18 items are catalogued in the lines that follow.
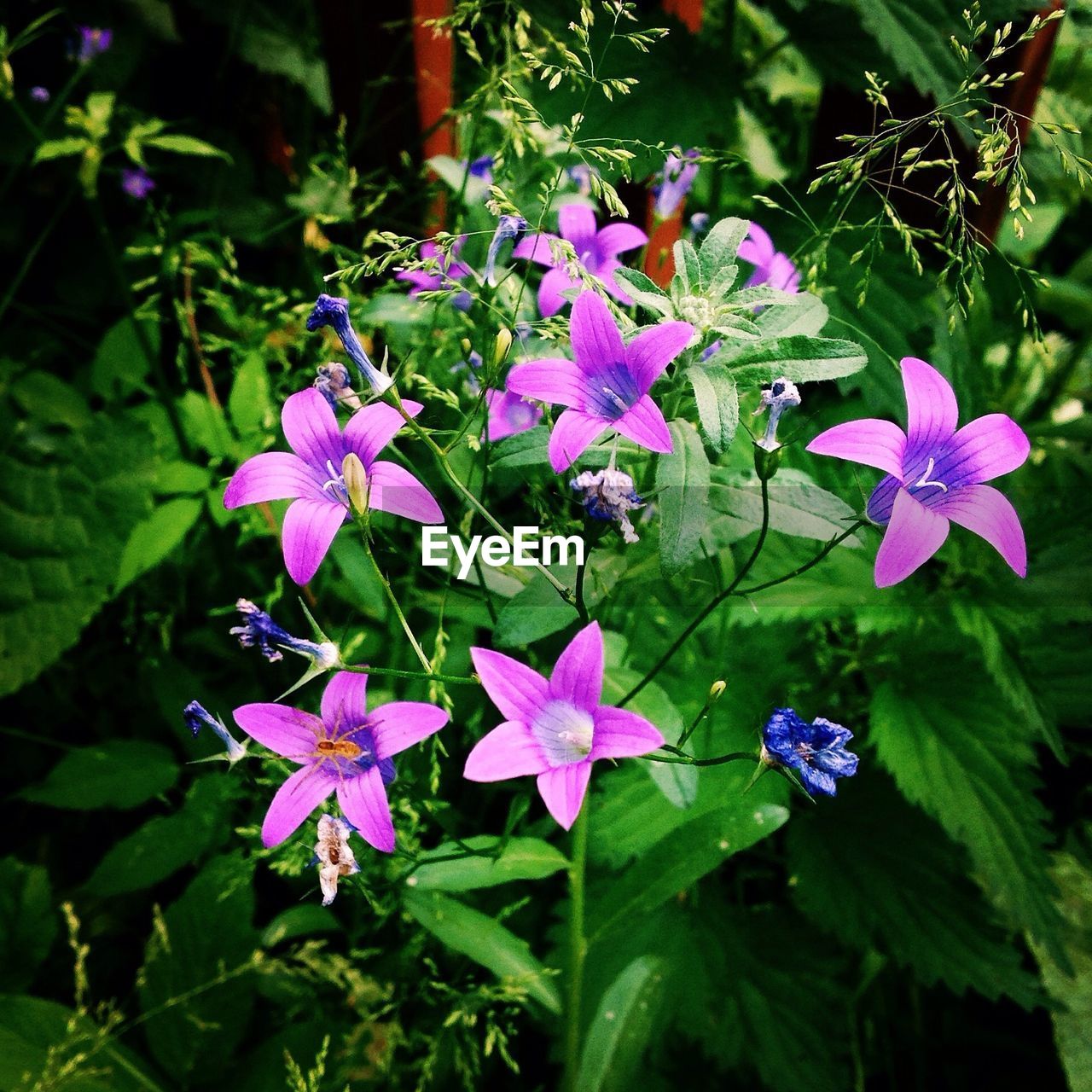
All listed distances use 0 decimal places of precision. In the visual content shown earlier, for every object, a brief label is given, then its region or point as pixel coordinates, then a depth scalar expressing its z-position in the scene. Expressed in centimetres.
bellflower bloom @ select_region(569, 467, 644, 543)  19
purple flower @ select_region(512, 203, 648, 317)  25
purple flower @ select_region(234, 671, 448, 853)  20
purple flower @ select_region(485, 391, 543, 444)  26
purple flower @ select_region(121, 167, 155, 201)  47
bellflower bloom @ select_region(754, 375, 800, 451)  20
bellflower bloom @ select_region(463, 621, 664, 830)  18
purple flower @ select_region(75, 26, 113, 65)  49
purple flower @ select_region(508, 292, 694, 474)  18
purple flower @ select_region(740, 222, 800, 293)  27
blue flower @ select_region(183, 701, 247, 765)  21
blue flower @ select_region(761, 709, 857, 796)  19
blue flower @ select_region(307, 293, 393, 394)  21
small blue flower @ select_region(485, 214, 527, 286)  23
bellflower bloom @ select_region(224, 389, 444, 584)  20
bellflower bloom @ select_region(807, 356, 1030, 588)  18
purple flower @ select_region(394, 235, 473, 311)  28
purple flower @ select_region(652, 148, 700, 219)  34
